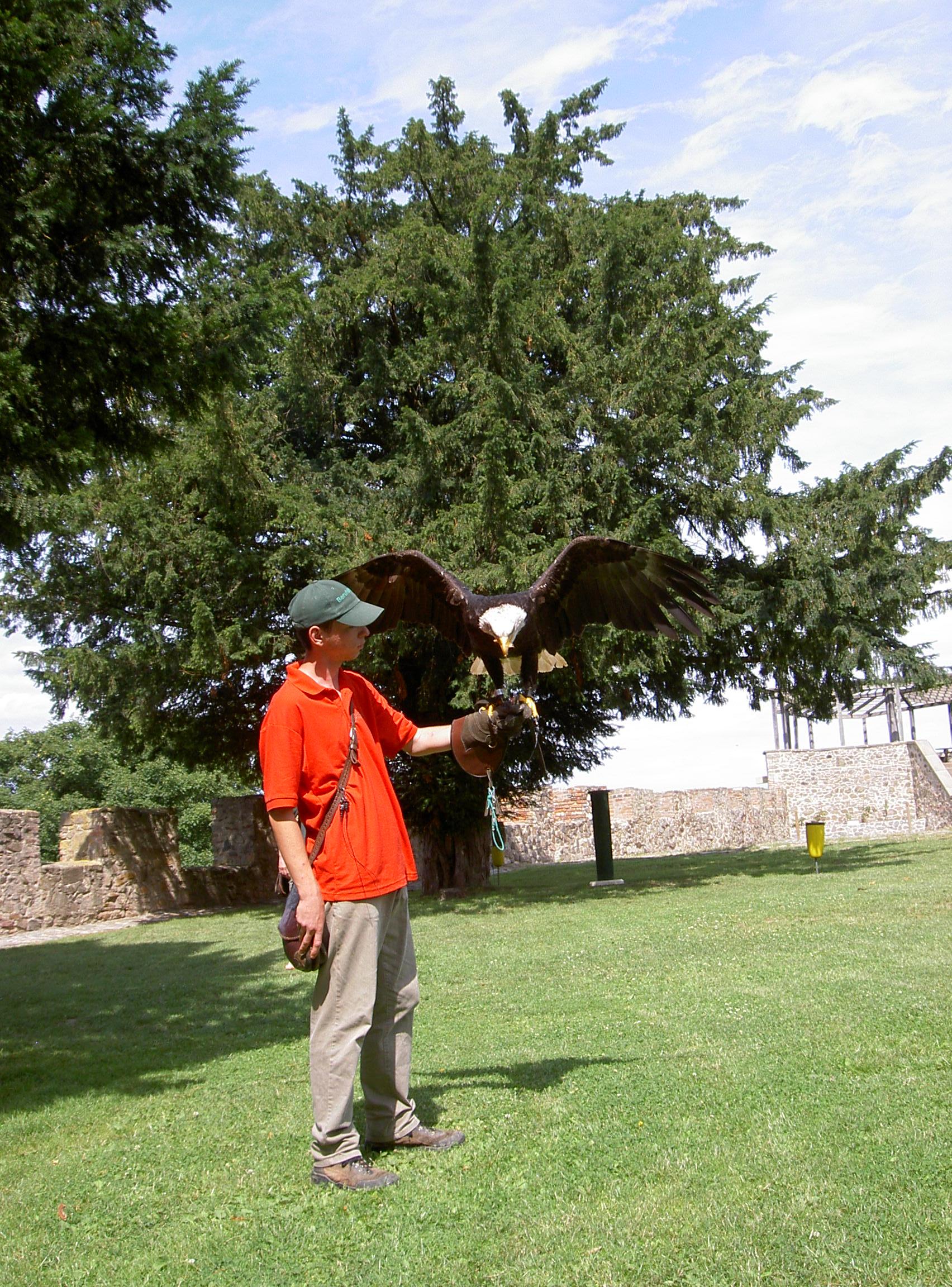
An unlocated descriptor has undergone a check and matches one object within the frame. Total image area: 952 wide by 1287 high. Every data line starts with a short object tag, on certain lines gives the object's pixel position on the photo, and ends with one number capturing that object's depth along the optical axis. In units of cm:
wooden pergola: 2983
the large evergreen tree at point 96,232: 561
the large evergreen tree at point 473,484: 1371
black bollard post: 1748
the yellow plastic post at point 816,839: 1547
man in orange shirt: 362
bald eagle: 551
